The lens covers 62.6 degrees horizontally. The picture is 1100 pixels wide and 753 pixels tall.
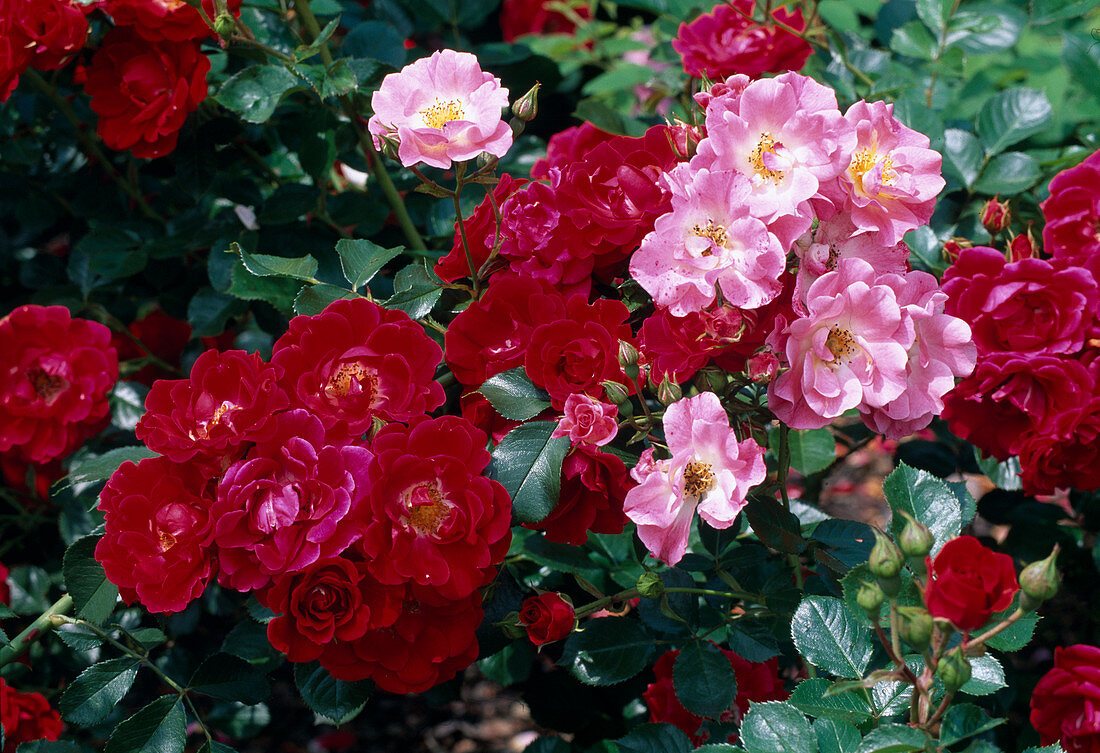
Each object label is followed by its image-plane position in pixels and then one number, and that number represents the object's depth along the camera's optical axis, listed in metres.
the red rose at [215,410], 0.95
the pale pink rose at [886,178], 0.96
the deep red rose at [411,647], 1.00
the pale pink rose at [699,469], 0.89
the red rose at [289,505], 0.92
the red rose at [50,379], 1.42
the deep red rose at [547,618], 1.06
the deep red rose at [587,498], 0.99
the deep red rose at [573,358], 0.98
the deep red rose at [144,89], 1.41
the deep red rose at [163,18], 1.36
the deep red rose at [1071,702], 1.17
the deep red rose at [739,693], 1.34
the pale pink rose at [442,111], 1.01
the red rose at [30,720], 1.27
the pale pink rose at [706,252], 0.90
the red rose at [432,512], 0.93
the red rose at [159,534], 0.95
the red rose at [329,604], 0.94
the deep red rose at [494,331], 1.05
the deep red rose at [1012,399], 1.17
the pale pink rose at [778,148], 0.91
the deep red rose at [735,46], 1.57
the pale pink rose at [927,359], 0.95
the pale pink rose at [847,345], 0.90
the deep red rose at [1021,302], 1.17
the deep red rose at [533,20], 2.77
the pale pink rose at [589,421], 0.93
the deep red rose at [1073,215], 1.26
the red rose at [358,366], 1.00
